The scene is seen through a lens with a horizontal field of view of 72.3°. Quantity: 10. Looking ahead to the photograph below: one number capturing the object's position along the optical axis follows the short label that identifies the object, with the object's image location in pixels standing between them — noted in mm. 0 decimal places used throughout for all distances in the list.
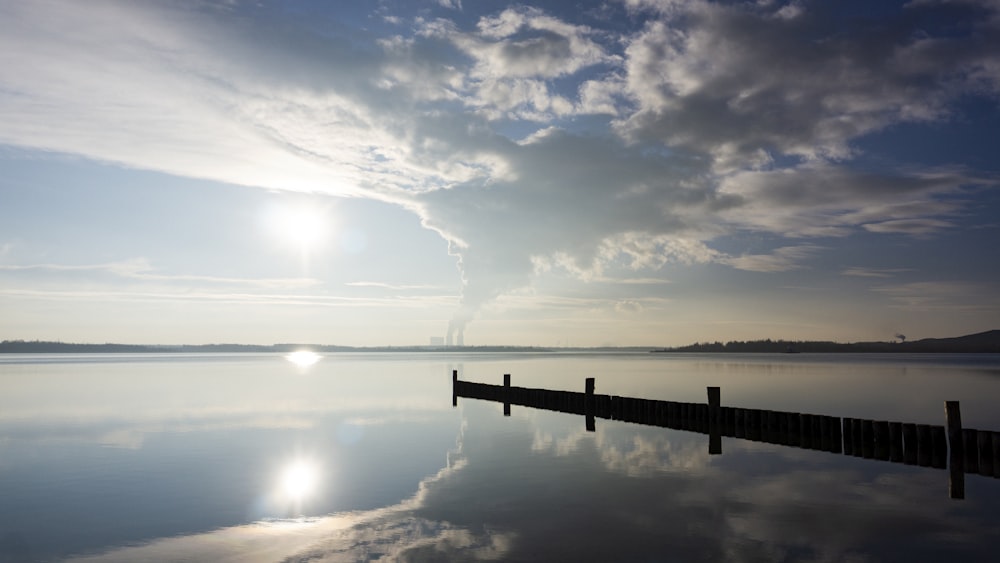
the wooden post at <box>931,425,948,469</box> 22906
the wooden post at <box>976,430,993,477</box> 21156
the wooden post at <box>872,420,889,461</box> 24344
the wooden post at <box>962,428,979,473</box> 21625
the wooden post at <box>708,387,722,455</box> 29909
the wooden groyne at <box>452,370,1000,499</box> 21766
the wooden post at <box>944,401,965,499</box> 21766
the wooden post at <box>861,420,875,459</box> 24766
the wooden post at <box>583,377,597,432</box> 38638
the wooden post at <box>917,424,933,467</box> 23188
